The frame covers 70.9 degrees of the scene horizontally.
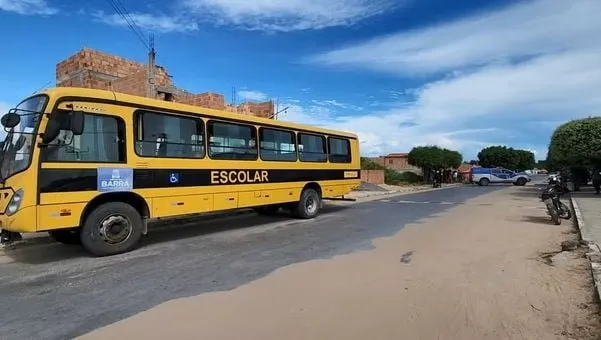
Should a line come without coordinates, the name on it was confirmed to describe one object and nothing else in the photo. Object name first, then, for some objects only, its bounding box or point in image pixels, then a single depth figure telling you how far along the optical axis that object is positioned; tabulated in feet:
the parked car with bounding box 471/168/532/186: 141.38
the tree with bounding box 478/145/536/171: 247.50
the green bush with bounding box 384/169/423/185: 129.18
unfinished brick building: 51.34
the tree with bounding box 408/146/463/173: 140.05
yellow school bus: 21.27
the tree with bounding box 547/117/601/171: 71.51
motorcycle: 37.11
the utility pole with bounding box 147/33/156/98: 50.90
